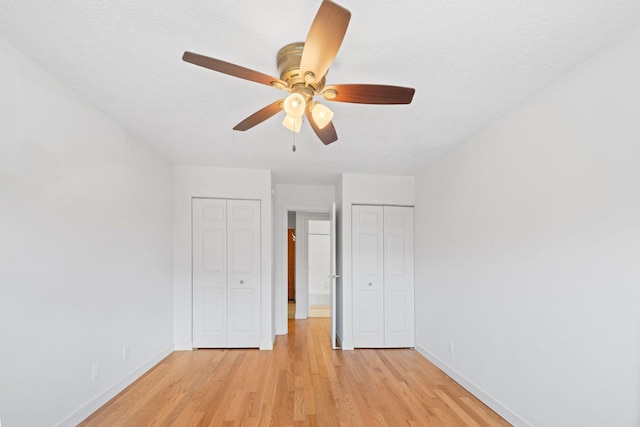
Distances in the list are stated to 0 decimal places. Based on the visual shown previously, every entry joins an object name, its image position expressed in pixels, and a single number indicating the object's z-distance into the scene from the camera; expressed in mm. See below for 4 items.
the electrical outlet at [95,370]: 2347
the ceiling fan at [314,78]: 1113
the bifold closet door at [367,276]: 4109
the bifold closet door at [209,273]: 3941
